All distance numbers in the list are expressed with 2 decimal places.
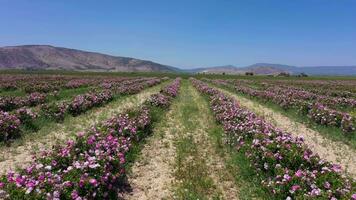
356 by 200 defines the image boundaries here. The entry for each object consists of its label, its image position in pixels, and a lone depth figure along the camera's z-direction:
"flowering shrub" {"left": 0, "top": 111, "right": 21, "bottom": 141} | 11.31
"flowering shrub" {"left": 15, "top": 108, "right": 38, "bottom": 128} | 13.29
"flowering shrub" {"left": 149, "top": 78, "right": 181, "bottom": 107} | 19.24
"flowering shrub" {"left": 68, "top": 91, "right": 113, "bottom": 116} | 17.03
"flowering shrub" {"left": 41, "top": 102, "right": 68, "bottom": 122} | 15.06
